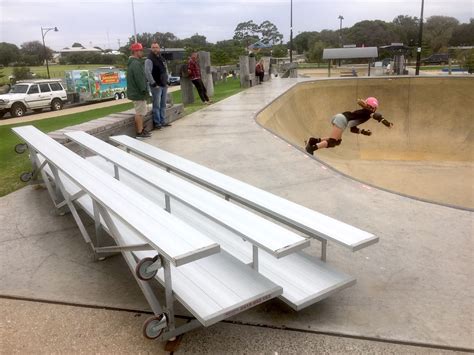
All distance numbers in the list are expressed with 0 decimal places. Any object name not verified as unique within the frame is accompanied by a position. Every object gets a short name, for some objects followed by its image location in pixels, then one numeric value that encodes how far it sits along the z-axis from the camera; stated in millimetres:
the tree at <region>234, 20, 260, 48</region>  136475
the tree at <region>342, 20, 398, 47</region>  95062
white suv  22047
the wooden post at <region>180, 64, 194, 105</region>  14197
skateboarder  8647
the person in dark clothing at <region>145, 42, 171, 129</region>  8648
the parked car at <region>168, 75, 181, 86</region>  42594
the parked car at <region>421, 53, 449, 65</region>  63812
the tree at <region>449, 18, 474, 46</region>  91138
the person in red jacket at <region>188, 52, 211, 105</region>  13773
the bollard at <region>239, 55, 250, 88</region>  21156
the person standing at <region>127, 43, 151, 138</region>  7602
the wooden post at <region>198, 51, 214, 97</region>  15656
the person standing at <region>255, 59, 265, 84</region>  23797
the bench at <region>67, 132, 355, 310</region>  2467
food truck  29797
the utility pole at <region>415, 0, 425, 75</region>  28578
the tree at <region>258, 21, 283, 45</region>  147500
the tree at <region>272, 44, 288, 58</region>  81250
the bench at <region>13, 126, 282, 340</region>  2176
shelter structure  35931
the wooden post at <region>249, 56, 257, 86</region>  22047
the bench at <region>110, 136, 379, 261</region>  2629
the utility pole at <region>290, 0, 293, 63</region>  41094
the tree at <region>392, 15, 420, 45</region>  91250
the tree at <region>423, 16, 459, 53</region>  80369
